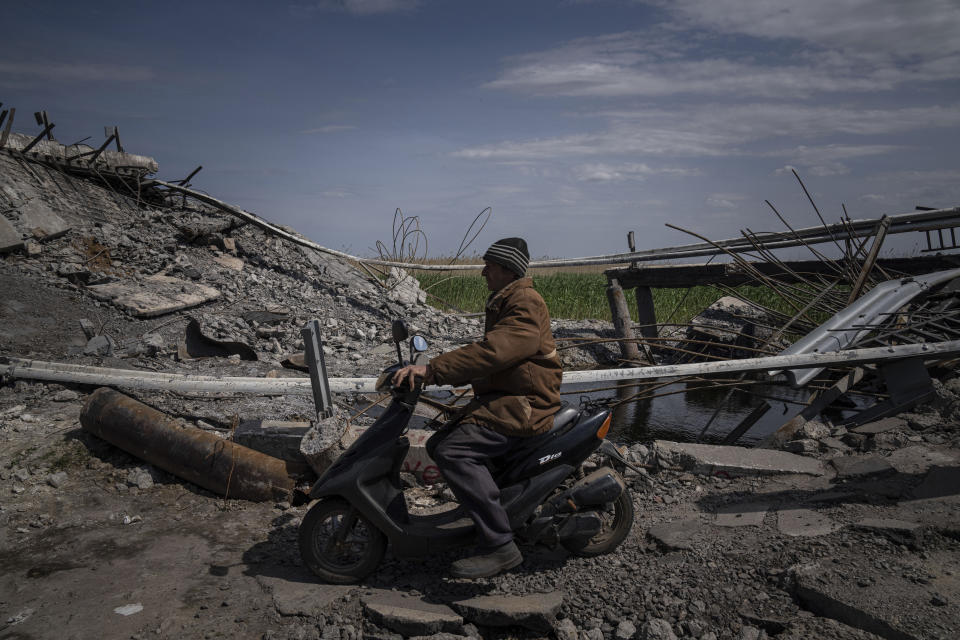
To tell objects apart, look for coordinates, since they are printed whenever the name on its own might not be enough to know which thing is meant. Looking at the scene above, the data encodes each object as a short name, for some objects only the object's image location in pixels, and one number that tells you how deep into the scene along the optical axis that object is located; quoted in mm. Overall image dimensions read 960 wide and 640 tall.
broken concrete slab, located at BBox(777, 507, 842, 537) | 3084
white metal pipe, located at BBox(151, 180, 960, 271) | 6660
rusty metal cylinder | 4090
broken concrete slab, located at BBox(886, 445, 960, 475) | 3582
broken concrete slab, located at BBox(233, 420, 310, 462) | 4375
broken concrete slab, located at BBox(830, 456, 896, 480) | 3611
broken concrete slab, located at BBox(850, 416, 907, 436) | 4285
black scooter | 2986
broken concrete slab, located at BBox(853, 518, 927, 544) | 2848
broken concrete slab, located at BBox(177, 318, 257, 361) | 6758
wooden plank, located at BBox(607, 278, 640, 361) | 10344
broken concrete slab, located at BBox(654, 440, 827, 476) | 3863
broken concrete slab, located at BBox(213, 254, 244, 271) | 10102
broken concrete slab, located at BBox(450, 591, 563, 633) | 2596
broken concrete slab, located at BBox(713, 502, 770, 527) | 3334
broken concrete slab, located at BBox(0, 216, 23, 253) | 8023
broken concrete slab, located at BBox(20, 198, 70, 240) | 8859
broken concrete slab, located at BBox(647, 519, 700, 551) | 3185
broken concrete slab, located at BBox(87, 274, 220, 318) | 7625
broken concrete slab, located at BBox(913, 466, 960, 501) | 3230
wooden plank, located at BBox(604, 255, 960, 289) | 7383
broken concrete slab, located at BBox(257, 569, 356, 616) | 2838
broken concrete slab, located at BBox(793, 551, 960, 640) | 2217
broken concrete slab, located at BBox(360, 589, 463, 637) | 2605
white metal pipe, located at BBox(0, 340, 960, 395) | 3863
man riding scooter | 2773
